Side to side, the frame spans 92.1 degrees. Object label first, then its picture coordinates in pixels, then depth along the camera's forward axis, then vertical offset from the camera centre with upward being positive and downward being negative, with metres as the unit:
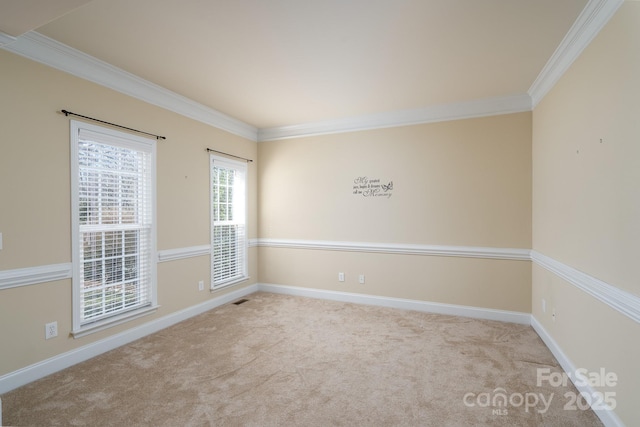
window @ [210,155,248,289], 4.51 -0.13
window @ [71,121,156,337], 2.85 -0.11
